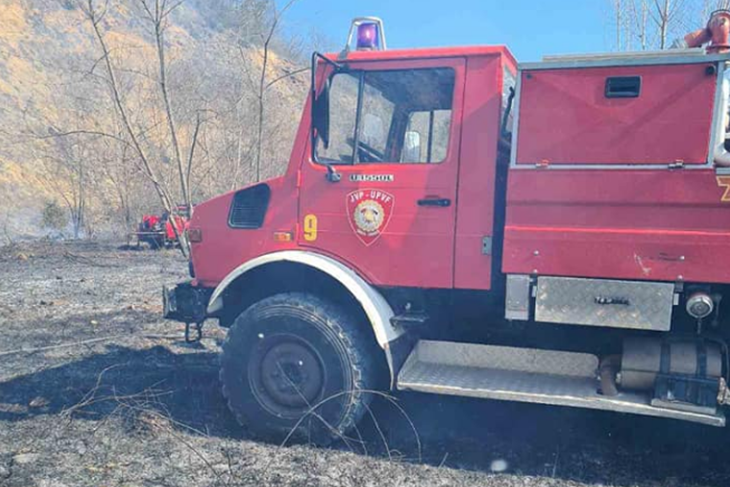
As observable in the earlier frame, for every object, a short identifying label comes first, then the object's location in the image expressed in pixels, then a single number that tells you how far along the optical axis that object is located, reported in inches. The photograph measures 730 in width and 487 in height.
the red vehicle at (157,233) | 596.8
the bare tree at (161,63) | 367.2
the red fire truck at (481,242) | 138.4
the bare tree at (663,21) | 347.6
